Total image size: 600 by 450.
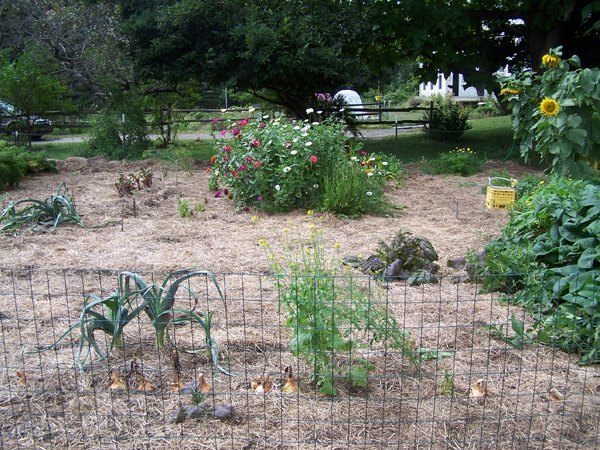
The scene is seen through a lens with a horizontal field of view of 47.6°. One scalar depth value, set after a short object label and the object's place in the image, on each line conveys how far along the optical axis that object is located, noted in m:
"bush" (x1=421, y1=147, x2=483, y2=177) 10.37
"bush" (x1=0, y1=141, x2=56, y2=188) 9.21
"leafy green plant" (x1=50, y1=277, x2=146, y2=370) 3.36
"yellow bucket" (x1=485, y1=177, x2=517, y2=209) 7.78
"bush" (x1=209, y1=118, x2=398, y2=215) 7.59
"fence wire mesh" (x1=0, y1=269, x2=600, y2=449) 2.99
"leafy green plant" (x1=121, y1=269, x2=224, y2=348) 3.43
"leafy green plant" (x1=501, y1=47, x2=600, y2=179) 5.82
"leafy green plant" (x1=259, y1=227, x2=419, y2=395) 3.30
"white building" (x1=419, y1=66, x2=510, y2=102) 34.66
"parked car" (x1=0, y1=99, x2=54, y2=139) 15.61
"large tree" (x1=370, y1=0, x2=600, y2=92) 12.40
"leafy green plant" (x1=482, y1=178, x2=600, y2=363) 3.80
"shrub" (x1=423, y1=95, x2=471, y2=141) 15.86
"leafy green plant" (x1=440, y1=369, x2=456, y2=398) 3.24
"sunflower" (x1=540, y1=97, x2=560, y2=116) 5.88
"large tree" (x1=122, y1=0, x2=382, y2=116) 11.84
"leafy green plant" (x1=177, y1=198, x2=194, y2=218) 7.45
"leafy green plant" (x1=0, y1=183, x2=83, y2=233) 6.73
